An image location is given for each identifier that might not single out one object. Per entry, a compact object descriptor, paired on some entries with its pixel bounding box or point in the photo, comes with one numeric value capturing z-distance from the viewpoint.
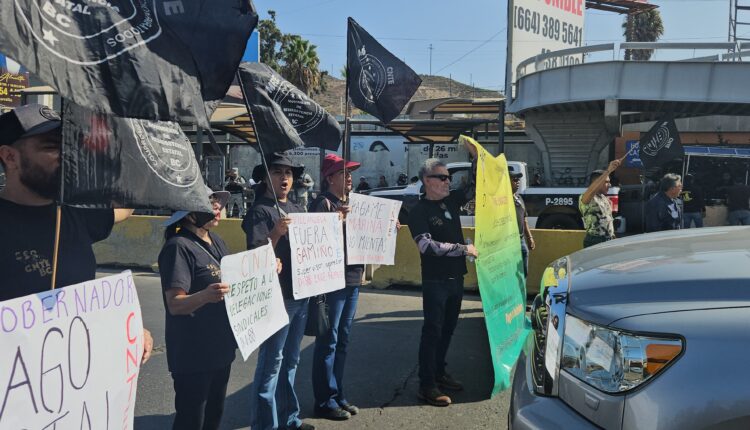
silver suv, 1.75
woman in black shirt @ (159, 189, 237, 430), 2.71
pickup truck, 13.09
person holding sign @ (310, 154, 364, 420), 4.00
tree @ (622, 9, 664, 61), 44.78
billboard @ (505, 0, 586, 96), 21.75
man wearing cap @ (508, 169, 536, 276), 6.64
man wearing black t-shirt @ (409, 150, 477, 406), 4.26
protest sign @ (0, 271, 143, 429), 1.54
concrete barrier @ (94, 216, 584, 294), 8.50
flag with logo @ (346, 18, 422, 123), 4.44
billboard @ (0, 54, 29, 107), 13.53
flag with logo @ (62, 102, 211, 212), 1.75
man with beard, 1.94
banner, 4.36
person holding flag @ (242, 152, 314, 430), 3.34
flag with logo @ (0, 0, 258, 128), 1.48
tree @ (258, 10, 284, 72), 39.03
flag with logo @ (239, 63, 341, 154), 3.22
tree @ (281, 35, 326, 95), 36.97
